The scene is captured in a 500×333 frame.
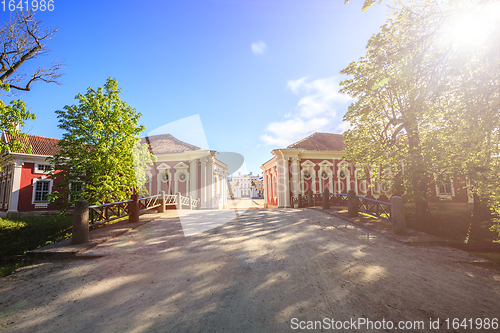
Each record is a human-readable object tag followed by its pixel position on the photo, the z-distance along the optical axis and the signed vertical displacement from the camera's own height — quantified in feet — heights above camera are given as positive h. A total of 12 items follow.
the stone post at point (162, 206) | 45.43 -2.69
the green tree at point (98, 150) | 31.14 +6.90
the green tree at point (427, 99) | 15.78 +9.93
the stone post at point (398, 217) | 23.03 -3.28
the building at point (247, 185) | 276.53 +9.16
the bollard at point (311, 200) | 60.26 -3.04
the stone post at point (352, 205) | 33.83 -2.69
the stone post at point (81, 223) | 19.77 -2.59
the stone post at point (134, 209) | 31.17 -2.19
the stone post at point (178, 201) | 56.90 -2.18
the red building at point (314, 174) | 74.18 +5.59
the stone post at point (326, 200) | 45.42 -2.38
